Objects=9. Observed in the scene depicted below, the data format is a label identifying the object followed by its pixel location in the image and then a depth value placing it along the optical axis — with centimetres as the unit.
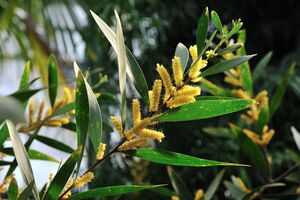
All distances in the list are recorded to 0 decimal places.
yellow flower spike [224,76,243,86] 135
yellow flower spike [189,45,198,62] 95
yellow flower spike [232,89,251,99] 132
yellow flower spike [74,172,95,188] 92
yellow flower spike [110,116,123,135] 94
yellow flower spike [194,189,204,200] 114
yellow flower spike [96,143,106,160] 94
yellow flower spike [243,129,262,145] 132
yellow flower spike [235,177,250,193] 133
